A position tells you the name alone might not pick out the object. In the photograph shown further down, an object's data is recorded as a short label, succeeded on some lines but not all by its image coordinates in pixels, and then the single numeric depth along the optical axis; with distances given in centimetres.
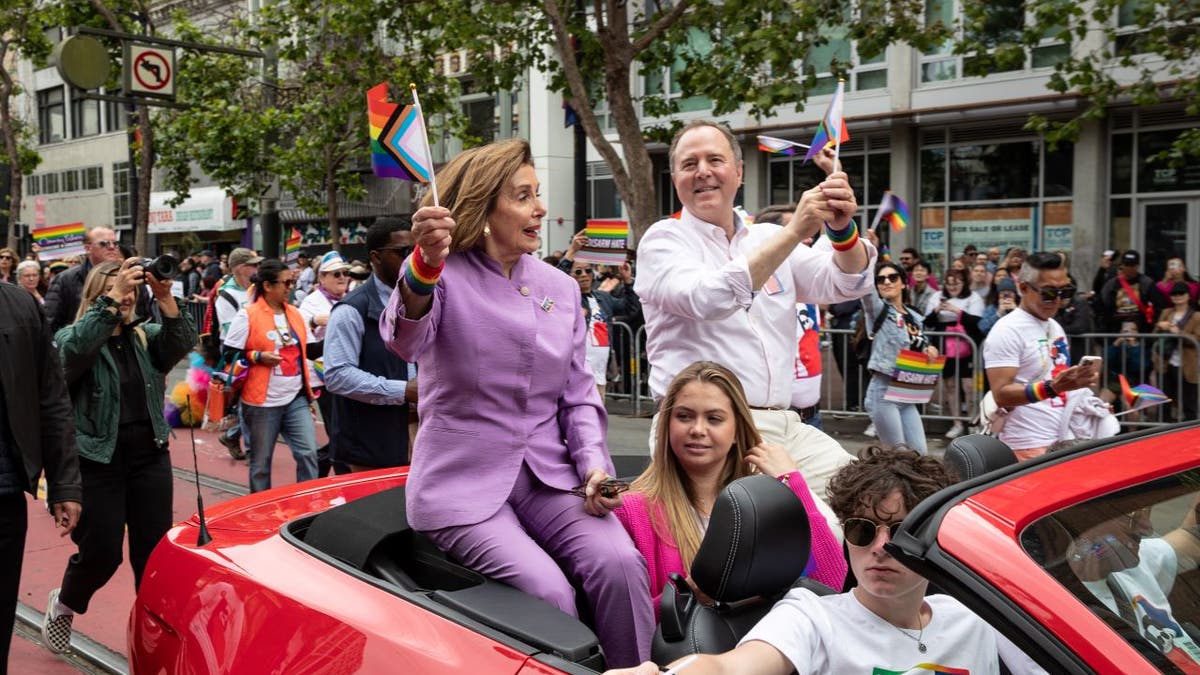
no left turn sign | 1226
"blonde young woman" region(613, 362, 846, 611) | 291
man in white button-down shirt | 329
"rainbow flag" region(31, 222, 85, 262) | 1002
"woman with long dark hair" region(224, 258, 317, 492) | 709
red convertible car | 170
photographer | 459
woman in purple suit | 268
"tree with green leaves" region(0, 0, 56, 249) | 1847
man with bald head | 595
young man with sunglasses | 212
